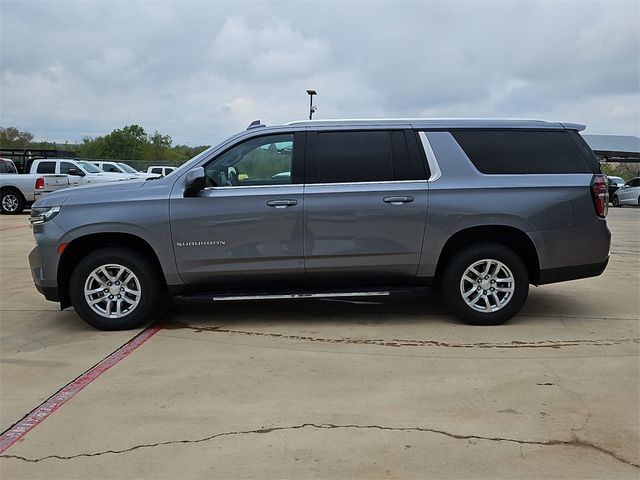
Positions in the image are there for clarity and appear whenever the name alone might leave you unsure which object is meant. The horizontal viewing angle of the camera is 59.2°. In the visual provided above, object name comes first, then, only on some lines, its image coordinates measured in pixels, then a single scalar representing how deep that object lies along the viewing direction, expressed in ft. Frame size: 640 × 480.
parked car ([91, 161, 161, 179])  82.74
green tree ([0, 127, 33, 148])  175.83
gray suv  17.20
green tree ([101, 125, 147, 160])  182.60
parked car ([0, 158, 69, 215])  63.98
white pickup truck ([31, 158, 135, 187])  66.64
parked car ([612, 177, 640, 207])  90.62
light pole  103.86
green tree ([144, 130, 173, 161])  187.47
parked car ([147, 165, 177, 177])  89.90
